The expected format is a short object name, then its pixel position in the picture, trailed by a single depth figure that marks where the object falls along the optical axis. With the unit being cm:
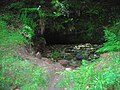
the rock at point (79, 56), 582
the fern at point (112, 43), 478
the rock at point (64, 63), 526
